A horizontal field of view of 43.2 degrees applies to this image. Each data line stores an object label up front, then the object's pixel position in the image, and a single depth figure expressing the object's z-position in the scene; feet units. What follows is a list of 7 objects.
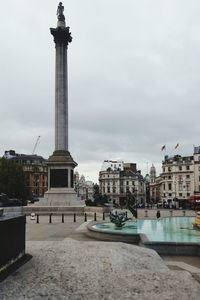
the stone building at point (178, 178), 272.07
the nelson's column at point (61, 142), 126.29
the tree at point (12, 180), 189.12
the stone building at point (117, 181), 360.80
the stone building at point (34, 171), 297.46
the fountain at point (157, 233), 36.44
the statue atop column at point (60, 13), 146.81
